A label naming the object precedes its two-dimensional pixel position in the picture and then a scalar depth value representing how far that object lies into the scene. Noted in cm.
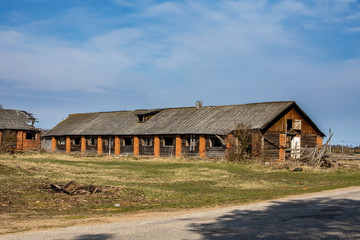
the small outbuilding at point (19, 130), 5594
